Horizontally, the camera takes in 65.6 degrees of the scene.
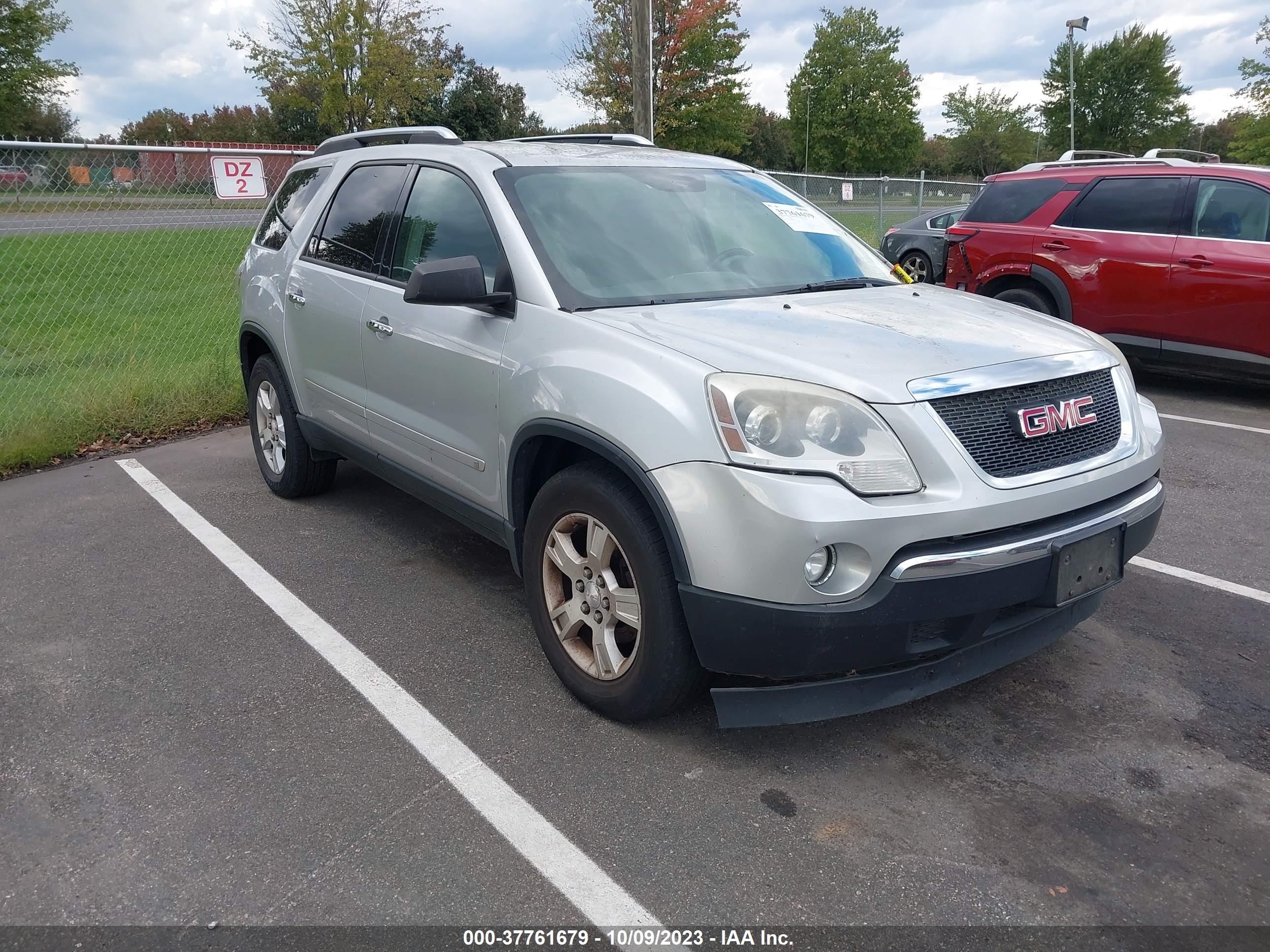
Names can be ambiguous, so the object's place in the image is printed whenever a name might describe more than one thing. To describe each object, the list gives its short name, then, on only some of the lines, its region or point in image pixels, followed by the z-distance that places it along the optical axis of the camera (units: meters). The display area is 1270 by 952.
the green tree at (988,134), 75.19
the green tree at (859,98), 58.59
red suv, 7.25
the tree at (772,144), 64.25
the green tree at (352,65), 31.20
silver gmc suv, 2.58
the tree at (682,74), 32.31
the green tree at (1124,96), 58.06
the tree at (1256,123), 40.31
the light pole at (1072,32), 29.84
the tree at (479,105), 44.59
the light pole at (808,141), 58.78
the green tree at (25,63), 33.25
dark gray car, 13.55
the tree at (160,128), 50.75
